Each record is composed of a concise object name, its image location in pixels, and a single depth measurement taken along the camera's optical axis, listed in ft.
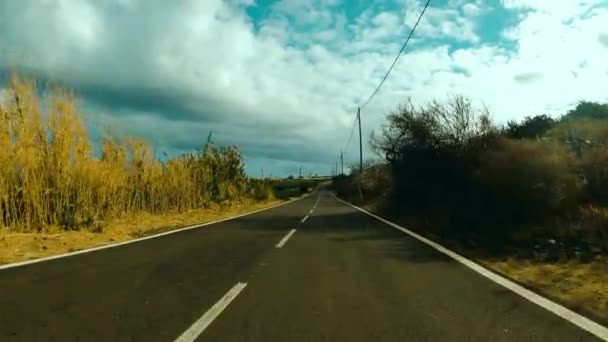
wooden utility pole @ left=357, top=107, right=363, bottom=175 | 176.93
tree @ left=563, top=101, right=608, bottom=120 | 72.28
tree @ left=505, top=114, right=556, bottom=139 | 55.88
